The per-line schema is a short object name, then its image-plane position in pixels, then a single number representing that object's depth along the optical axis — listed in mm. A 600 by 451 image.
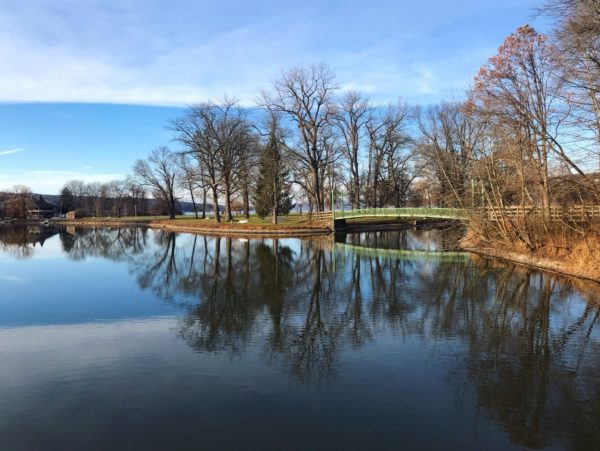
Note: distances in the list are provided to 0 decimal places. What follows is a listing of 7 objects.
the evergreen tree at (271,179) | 48250
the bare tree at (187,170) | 60981
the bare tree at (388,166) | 56656
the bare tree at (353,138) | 54500
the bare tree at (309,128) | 47219
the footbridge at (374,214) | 40131
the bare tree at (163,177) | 76438
